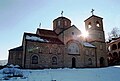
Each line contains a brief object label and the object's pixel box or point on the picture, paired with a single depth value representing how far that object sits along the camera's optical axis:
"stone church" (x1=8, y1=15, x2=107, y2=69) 25.80
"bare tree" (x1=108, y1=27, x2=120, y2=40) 52.49
